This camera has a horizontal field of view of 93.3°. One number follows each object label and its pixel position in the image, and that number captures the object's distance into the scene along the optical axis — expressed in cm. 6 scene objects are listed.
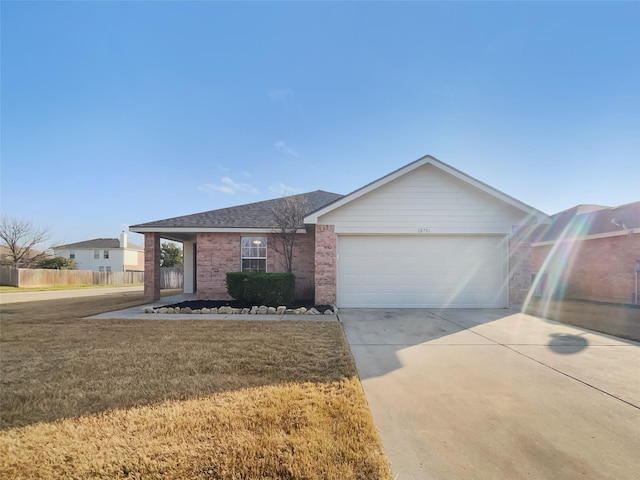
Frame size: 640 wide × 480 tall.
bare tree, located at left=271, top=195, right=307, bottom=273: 1182
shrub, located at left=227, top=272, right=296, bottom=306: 1026
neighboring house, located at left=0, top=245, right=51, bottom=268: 3704
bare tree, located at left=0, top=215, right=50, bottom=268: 3778
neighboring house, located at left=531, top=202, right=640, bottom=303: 1215
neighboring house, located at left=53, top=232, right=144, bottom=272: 4569
